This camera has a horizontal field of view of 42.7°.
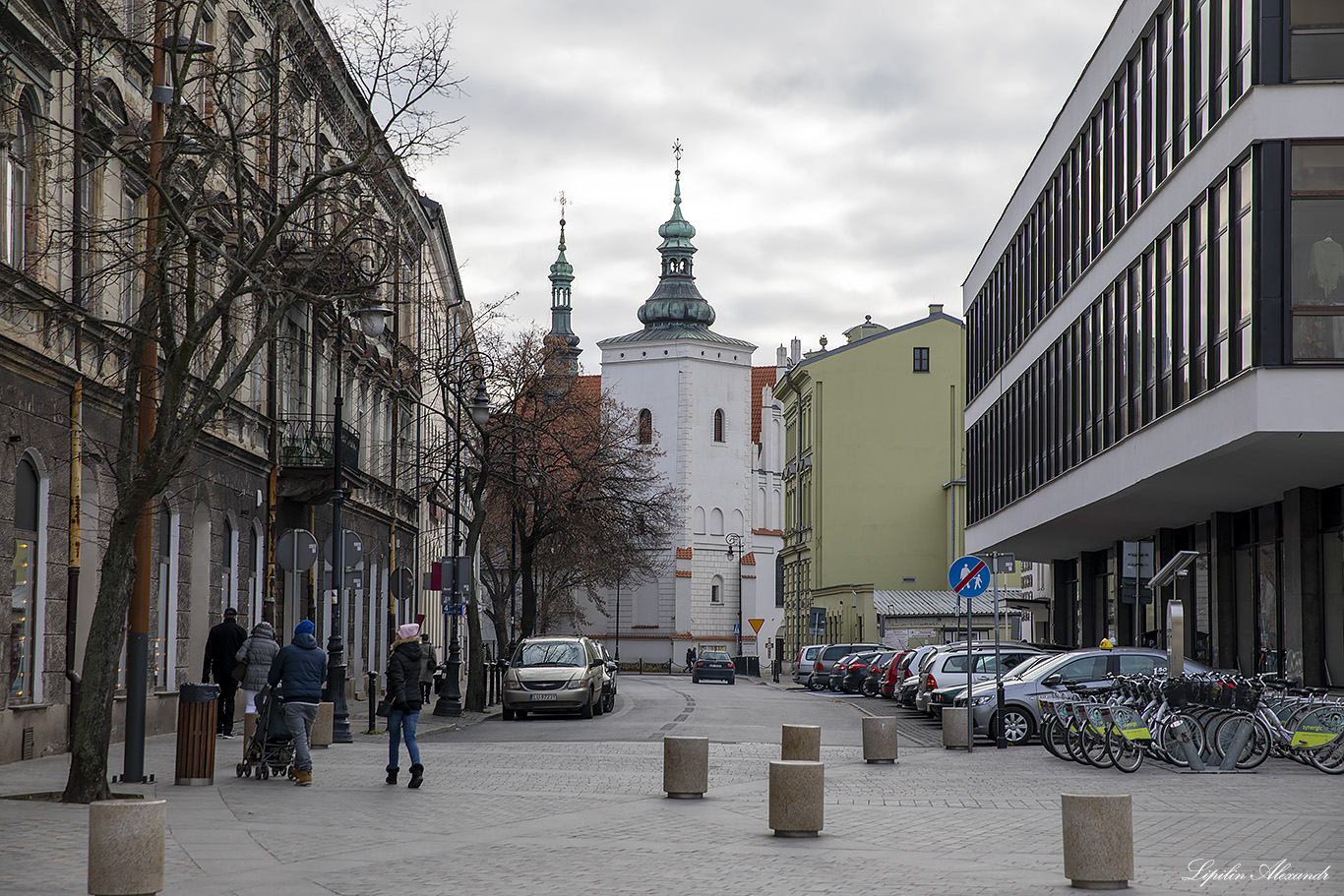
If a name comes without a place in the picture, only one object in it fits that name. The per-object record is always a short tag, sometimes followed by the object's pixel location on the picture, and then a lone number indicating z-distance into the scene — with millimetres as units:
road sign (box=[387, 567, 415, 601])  29531
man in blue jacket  17234
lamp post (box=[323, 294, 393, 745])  24828
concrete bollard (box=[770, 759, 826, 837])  13094
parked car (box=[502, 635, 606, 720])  33656
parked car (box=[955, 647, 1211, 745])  26094
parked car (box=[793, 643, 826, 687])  60116
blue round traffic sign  24750
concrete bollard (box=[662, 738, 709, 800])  16234
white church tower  111938
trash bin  16359
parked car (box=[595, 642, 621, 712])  38750
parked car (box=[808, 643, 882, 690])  56656
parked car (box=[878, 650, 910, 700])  42031
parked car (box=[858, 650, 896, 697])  46209
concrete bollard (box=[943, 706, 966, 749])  25047
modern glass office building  24109
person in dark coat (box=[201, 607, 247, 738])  24047
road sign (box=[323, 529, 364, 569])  27188
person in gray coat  22172
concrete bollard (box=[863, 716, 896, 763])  22016
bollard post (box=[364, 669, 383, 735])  26266
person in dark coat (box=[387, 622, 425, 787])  17203
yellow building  79438
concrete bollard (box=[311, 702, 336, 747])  23547
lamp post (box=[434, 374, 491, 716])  34031
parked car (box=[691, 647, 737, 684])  71250
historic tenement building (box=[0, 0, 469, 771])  16562
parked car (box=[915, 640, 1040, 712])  34062
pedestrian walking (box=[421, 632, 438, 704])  40206
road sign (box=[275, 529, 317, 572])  23438
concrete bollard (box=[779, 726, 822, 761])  18281
